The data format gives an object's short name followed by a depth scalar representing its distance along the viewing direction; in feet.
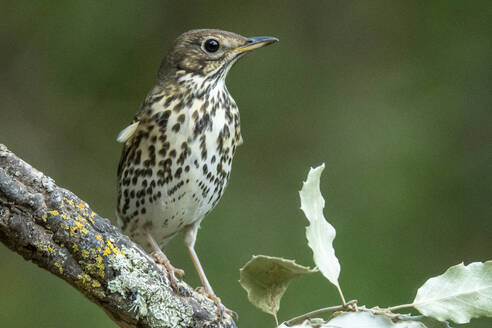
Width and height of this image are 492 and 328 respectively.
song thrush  12.48
